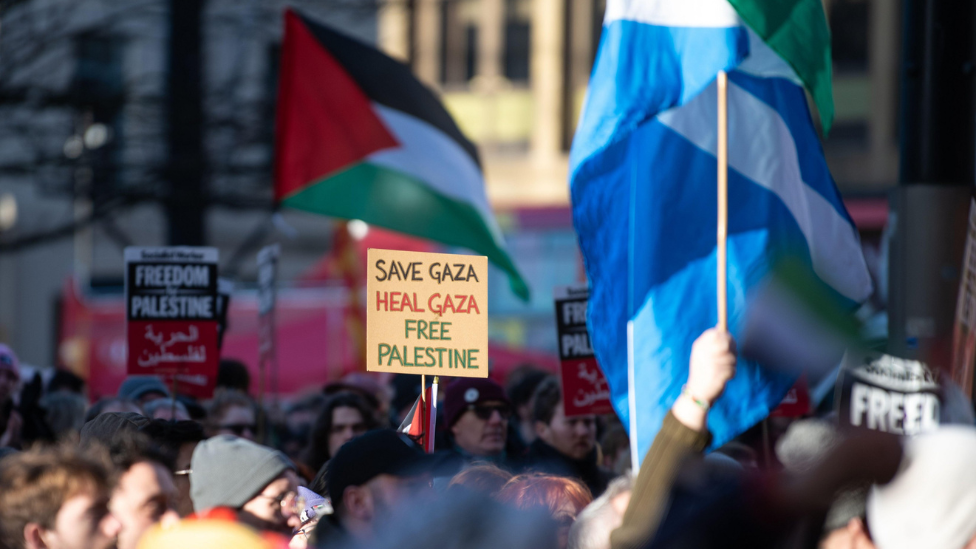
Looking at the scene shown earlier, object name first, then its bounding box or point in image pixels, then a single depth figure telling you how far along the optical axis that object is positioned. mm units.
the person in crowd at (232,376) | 16406
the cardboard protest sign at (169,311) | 14227
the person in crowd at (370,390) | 13823
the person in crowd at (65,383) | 17125
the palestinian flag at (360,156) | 16422
